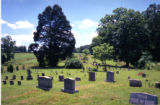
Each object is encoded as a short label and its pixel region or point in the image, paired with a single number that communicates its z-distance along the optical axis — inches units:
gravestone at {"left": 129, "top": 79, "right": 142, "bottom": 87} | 484.7
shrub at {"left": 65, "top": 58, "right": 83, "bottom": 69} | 1337.4
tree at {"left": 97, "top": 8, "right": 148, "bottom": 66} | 1524.4
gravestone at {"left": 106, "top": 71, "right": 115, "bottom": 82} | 602.5
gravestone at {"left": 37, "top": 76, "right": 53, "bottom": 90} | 509.8
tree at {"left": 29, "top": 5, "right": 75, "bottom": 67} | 1582.2
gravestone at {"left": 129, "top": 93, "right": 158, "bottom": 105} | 287.7
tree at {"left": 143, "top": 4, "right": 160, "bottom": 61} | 1664.6
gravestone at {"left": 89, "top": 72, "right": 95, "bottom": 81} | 653.9
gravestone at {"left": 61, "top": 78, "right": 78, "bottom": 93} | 448.5
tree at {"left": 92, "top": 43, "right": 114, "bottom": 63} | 1158.3
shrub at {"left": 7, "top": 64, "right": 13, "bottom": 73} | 1290.6
